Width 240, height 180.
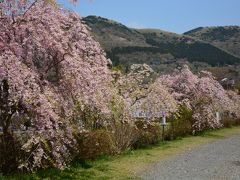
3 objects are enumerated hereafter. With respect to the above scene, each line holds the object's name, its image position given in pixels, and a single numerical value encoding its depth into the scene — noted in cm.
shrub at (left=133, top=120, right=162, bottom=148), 2462
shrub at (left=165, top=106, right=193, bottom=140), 3028
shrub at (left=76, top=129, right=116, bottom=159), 1759
